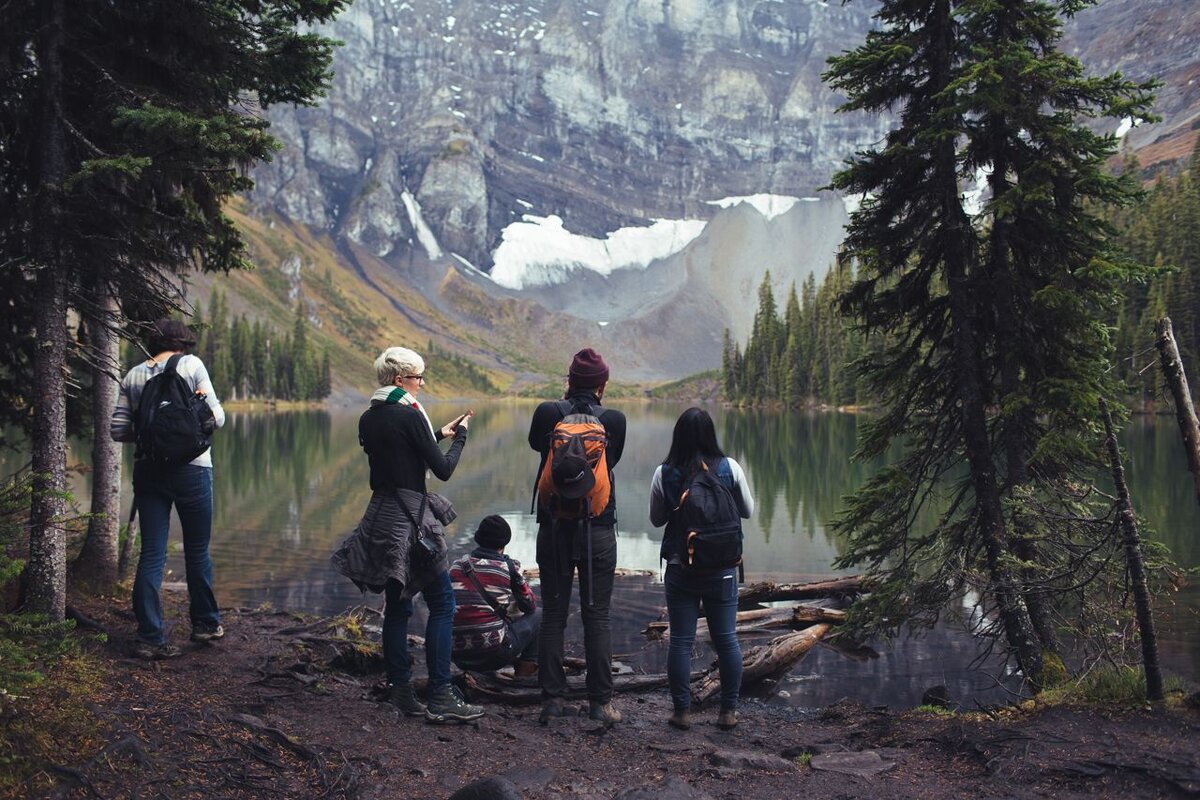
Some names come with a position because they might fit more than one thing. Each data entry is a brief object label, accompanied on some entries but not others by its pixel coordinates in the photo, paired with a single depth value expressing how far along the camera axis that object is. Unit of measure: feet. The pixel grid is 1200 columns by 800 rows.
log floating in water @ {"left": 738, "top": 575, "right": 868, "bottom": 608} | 40.71
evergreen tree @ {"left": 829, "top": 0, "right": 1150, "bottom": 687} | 25.73
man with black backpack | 21.52
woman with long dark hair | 22.18
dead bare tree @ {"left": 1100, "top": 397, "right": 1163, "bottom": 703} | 18.74
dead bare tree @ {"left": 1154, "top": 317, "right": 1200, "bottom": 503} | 17.72
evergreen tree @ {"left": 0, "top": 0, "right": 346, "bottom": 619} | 20.86
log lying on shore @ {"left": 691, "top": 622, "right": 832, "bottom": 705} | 26.99
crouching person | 25.66
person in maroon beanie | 22.16
